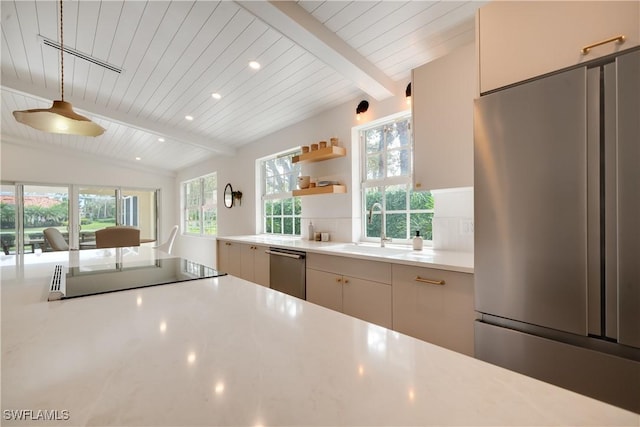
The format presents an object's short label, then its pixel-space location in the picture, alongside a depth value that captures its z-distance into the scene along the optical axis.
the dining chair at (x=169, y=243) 3.81
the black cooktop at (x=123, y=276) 1.02
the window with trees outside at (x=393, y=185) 2.59
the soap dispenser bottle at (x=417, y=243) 2.34
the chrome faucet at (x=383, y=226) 2.63
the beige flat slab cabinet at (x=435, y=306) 1.54
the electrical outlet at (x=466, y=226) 2.13
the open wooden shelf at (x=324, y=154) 2.98
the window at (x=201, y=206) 6.11
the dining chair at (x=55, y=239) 4.52
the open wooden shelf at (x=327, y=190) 2.99
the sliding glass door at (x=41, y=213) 5.73
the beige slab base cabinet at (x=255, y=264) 3.05
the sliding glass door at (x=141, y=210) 7.04
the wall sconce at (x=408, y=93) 2.44
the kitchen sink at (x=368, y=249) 2.12
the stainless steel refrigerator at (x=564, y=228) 1.03
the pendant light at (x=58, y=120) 1.80
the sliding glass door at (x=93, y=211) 6.38
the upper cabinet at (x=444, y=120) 1.78
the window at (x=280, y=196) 4.02
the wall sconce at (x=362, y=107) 2.85
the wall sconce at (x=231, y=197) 4.93
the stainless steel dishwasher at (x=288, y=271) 2.55
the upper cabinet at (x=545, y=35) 1.09
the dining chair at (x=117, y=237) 3.18
